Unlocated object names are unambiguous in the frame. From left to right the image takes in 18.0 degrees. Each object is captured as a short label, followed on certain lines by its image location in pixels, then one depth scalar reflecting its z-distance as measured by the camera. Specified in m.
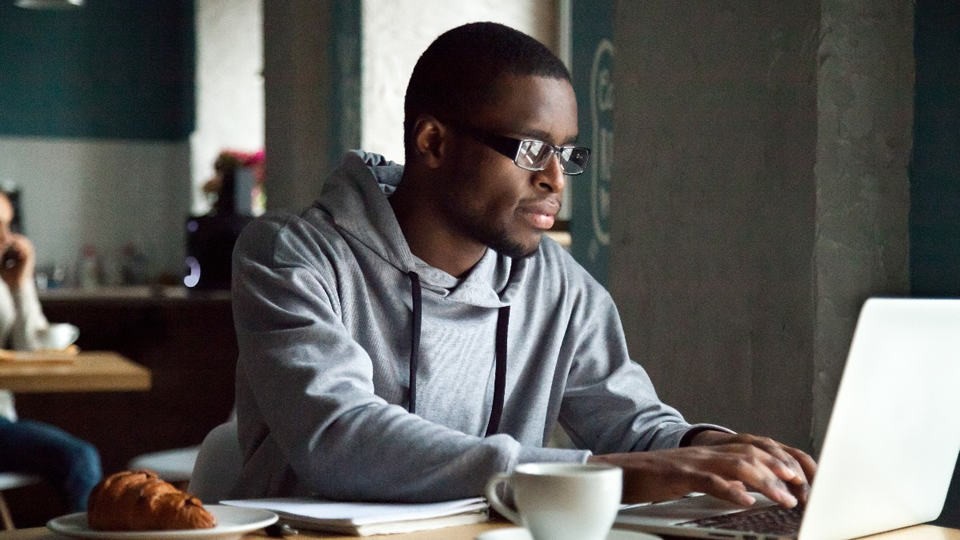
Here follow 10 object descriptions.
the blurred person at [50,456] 5.35
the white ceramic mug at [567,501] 2.33
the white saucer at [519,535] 2.41
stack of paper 2.53
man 2.70
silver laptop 2.35
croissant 2.46
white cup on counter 5.98
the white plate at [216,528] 2.44
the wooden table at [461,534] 2.52
